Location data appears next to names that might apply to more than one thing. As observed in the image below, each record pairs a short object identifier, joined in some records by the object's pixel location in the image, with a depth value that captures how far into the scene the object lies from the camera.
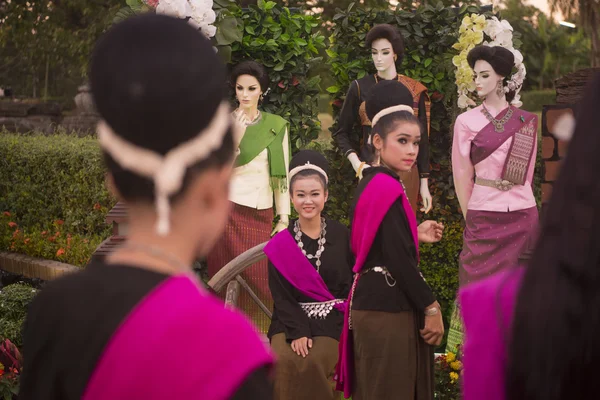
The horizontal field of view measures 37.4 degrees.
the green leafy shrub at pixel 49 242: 9.77
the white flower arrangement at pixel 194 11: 6.21
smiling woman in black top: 4.63
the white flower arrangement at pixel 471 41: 6.84
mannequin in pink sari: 6.21
